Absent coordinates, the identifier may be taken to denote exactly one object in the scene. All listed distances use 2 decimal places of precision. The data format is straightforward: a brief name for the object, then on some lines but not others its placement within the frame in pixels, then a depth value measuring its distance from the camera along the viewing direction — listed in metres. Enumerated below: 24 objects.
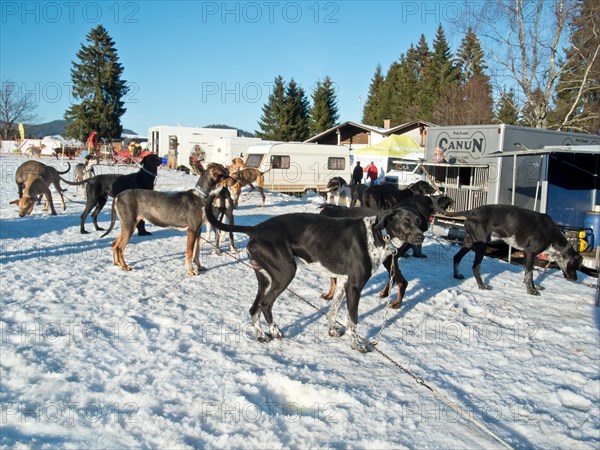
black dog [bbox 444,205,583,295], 7.50
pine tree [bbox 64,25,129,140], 55.22
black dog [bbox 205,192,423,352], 4.60
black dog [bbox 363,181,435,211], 9.48
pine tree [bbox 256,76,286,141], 54.50
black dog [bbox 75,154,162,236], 10.32
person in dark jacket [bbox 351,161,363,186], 26.25
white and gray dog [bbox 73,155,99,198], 16.11
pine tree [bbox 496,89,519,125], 41.93
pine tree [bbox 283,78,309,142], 54.62
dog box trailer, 12.79
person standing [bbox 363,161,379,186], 26.92
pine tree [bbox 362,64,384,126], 62.78
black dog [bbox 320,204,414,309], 6.16
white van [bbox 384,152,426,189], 24.33
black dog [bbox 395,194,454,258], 8.00
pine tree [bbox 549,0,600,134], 23.95
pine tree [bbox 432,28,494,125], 40.50
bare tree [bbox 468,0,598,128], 23.67
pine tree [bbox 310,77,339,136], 55.94
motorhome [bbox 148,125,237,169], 37.91
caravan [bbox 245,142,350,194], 24.78
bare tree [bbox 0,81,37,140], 65.00
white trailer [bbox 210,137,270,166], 30.92
